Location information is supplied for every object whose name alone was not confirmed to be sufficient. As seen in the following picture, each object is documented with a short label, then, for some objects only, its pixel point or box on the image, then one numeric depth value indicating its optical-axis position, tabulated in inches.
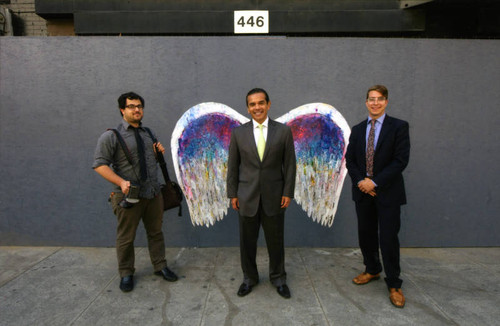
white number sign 180.4
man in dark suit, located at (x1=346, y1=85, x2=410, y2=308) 113.4
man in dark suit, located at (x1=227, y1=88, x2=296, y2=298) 114.6
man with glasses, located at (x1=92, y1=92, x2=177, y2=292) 117.4
